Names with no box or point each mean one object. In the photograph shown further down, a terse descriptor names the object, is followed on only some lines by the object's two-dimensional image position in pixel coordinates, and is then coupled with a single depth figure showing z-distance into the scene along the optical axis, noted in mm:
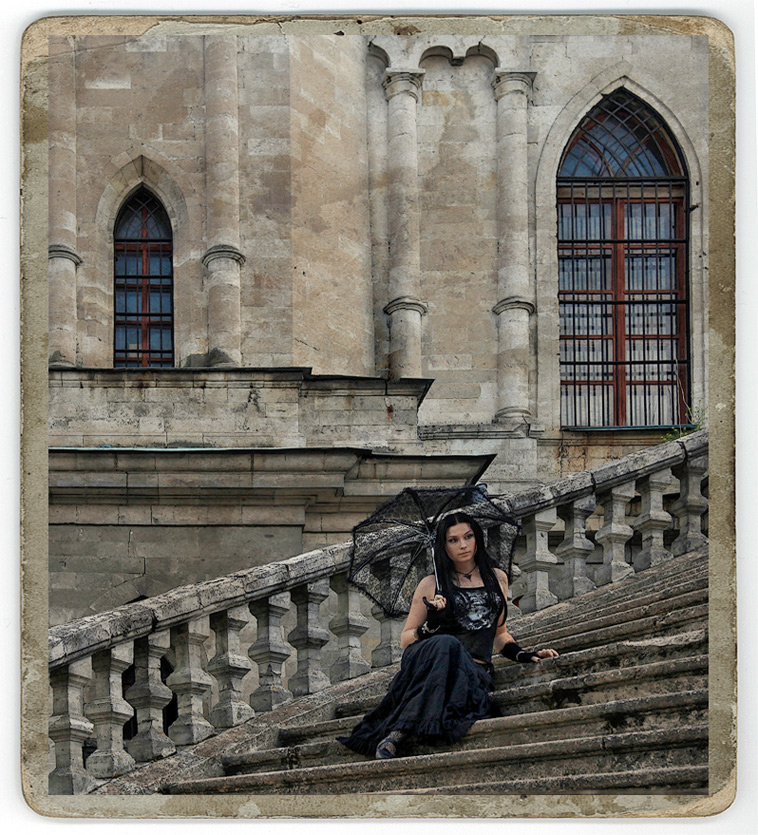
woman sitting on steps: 6727
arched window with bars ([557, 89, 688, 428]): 11812
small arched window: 11867
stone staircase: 6363
